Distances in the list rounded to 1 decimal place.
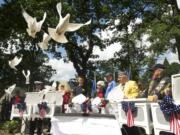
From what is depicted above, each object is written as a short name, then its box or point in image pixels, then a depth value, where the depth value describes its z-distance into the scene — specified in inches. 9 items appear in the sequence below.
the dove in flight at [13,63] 134.1
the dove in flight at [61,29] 106.2
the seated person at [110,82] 242.7
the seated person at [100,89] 252.0
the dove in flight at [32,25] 114.1
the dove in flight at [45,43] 111.7
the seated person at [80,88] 271.4
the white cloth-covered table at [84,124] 131.6
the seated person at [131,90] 206.2
